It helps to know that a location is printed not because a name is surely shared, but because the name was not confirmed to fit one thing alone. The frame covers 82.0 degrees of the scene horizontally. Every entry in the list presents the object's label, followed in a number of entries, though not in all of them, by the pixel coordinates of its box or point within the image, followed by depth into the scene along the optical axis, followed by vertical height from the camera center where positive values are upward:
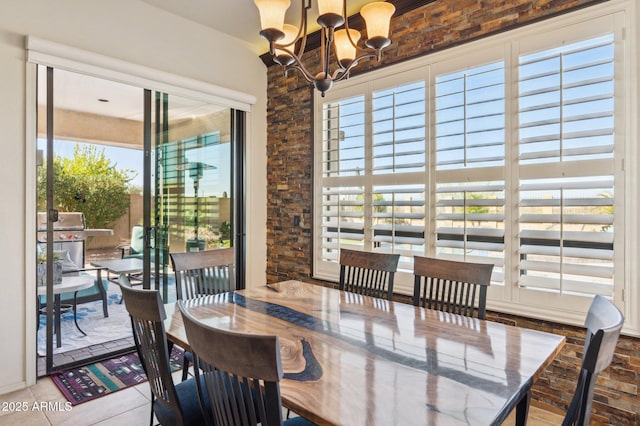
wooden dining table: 1.00 -0.52
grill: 2.73 -0.17
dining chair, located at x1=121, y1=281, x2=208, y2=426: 1.31 -0.57
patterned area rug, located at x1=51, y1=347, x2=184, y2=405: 2.51 -1.23
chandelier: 1.65 +0.89
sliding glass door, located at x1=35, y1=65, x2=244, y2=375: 2.78 +0.15
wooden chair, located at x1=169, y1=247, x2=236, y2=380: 2.35 -0.41
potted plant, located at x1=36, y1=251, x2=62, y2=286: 2.73 -0.43
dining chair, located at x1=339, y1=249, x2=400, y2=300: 2.37 -0.40
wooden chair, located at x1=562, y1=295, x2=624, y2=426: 0.92 -0.38
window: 2.11 +0.35
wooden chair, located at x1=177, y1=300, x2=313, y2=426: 0.86 -0.39
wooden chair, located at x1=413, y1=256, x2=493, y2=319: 1.96 -0.36
